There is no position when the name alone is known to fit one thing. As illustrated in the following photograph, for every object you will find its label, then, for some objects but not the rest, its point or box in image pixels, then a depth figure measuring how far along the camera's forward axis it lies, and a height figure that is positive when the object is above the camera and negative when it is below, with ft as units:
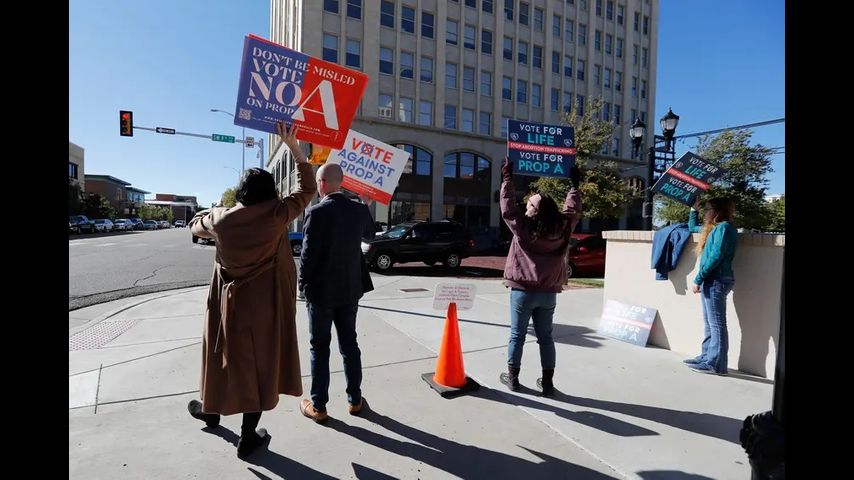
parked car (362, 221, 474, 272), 44.86 -1.94
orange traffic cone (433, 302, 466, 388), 12.78 -4.04
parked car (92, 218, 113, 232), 148.64 -1.86
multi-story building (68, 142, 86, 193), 175.57 +24.75
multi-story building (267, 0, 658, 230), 91.20 +38.30
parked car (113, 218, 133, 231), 179.34 -2.05
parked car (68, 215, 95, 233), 123.62 -1.78
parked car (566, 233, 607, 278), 46.03 -2.51
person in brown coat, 8.61 -1.72
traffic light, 72.43 +16.61
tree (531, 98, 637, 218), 65.62 +8.41
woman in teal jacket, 14.19 -1.41
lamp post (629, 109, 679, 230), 41.57 +9.94
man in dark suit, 10.27 -1.27
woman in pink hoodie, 11.99 -1.01
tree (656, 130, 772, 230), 64.34 +9.15
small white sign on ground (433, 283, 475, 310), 13.78 -2.17
